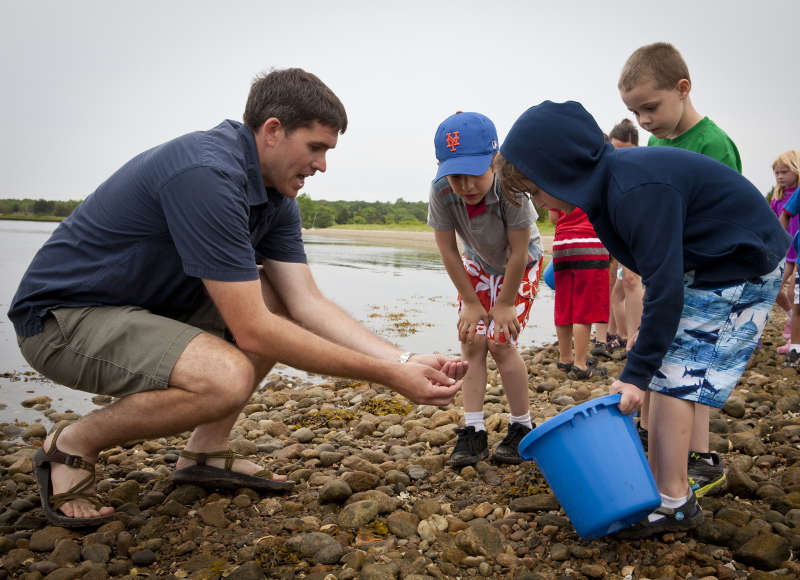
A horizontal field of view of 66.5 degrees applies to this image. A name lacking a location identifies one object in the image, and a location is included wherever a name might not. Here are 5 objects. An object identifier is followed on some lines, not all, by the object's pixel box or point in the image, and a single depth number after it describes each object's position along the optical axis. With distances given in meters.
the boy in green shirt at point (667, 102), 2.97
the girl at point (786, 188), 5.93
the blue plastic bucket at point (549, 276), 5.60
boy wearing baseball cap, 2.87
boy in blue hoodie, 2.05
